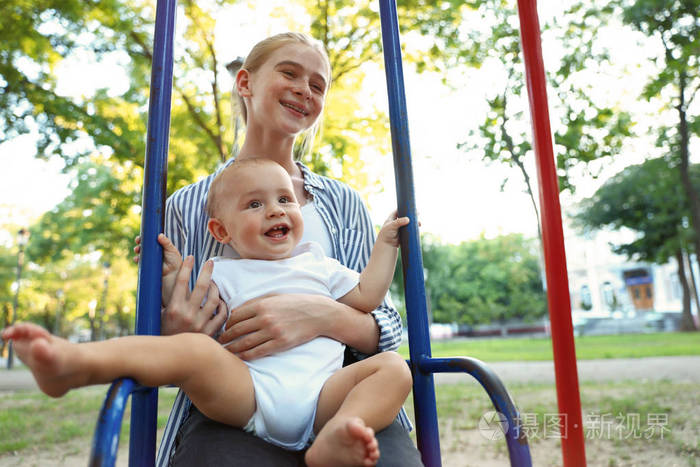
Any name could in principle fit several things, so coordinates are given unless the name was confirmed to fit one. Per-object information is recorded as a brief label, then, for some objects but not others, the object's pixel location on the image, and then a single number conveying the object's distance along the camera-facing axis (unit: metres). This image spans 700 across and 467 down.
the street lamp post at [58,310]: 20.42
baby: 0.85
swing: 1.01
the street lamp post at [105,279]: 18.95
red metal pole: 1.46
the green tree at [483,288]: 25.00
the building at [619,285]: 26.12
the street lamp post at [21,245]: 14.34
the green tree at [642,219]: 14.63
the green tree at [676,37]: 6.57
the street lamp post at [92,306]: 20.95
